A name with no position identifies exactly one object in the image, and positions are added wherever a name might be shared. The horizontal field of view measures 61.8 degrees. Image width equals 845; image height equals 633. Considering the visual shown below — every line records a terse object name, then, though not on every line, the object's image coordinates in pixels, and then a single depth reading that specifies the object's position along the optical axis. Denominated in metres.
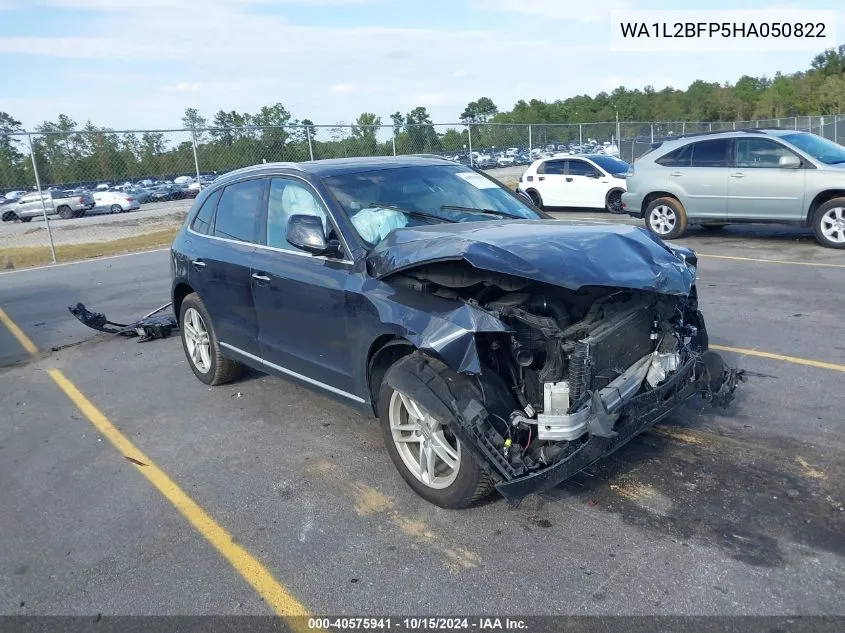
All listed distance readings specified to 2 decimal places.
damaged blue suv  3.31
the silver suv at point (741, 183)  10.48
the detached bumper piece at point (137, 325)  7.65
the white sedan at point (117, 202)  25.98
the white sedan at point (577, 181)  16.88
